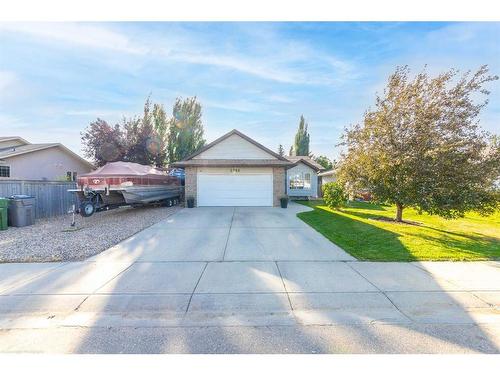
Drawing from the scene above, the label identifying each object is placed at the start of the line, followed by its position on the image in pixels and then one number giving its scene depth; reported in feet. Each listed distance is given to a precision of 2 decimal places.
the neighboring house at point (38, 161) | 55.26
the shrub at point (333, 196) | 47.29
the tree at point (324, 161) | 143.89
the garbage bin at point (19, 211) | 32.24
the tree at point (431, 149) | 26.04
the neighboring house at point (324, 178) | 88.12
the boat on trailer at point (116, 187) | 37.81
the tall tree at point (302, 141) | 146.10
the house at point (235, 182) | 51.11
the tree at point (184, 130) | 92.38
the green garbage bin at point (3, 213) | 30.45
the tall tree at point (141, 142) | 70.49
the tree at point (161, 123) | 87.04
